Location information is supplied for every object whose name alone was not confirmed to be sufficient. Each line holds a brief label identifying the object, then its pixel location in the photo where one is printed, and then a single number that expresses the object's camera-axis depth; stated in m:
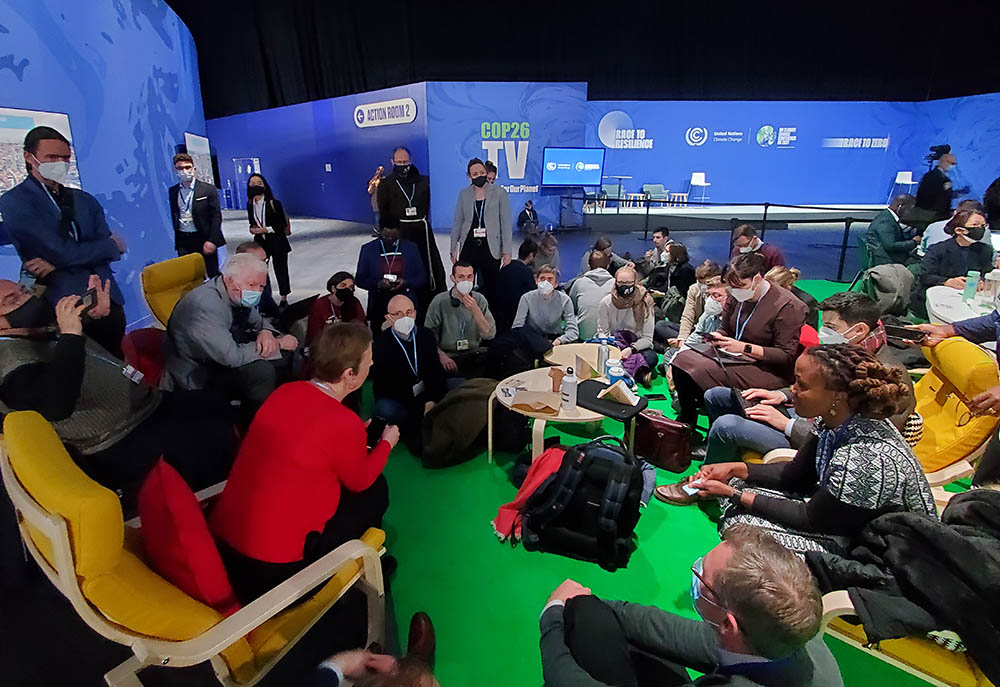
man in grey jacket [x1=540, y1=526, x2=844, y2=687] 1.21
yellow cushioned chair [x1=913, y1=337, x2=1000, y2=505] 2.45
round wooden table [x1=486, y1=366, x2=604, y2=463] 3.11
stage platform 11.84
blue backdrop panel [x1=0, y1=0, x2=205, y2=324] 4.13
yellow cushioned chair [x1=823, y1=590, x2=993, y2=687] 1.57
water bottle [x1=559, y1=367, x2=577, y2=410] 3.25
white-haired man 2.97
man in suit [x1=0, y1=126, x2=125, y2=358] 3.24
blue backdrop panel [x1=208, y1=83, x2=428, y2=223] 9.82
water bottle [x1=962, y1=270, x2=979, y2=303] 4.27
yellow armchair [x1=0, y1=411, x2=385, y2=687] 1.28
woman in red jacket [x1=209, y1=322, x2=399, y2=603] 1.80
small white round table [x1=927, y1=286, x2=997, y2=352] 3.95
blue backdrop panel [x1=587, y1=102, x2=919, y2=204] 13.21
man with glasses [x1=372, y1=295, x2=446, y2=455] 3.48
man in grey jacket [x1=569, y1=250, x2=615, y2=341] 4.78
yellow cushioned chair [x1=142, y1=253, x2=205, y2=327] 3.28
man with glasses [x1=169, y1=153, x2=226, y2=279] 4.93
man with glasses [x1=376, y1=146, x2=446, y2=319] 5.39
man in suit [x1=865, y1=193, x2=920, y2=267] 6.48
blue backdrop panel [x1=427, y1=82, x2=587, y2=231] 9.45
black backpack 2.55
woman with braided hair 1.85
